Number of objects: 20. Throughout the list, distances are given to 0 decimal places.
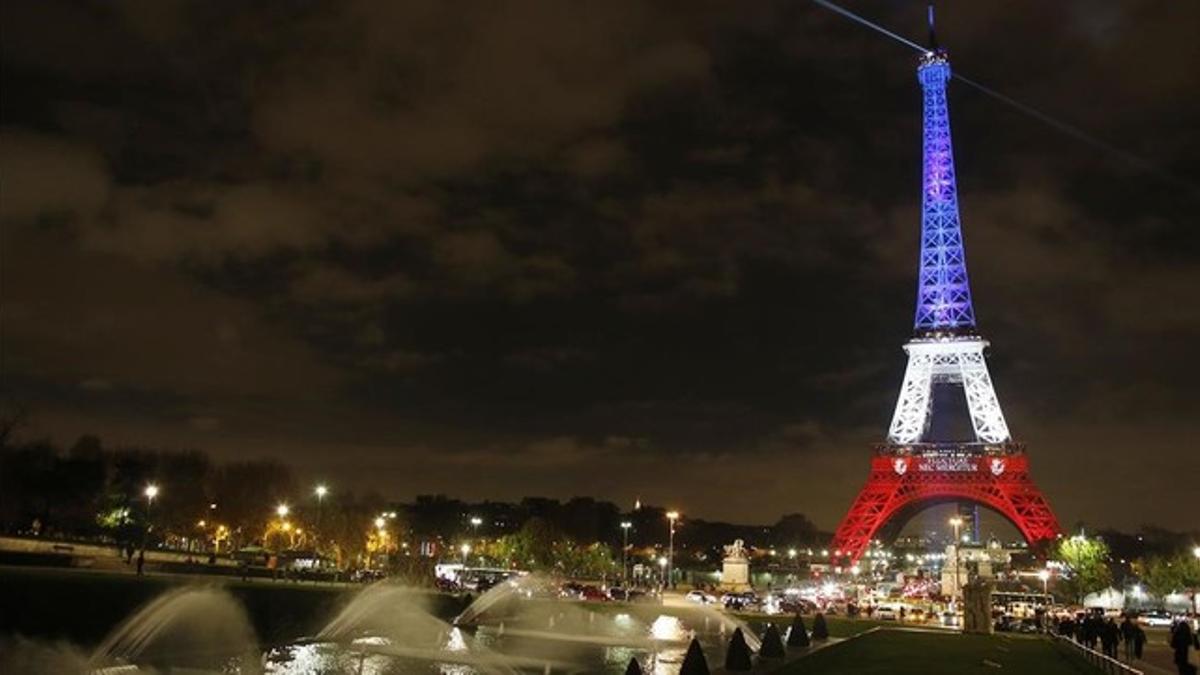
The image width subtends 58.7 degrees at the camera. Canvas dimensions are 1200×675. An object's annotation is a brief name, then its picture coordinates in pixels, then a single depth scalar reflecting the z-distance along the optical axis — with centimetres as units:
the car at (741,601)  7952
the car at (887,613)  7369
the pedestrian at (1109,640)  4147
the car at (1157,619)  7738
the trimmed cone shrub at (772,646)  3759
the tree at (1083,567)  10662
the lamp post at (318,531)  11263
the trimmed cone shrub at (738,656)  3247
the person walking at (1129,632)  4302
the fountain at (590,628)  4475
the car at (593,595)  8094
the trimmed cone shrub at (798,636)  4332
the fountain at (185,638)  3694
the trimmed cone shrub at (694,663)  2719
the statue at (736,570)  10138
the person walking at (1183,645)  2892
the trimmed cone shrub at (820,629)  4853
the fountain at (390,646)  3803
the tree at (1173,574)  10300
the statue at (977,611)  5681
